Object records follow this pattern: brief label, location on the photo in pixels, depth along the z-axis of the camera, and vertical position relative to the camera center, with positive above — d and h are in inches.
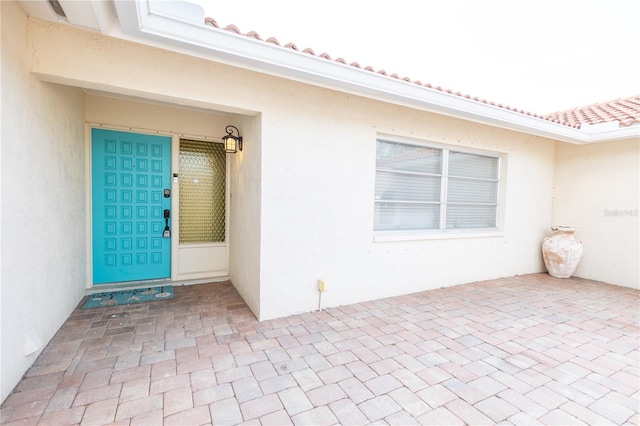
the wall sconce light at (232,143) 192.9 +40.9
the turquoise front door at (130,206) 200.7 -4.3
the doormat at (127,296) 179.3 -65.2
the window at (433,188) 210.1 +15.4
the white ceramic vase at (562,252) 263.0 -39.4
